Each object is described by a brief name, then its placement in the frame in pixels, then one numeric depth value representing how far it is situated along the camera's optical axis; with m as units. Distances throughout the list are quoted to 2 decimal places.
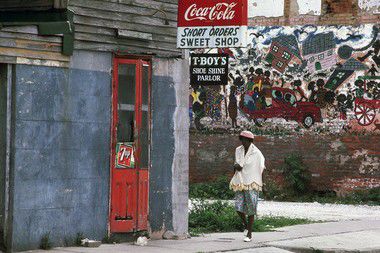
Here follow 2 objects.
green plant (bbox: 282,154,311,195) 29.45
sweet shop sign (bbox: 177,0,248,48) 15.40
